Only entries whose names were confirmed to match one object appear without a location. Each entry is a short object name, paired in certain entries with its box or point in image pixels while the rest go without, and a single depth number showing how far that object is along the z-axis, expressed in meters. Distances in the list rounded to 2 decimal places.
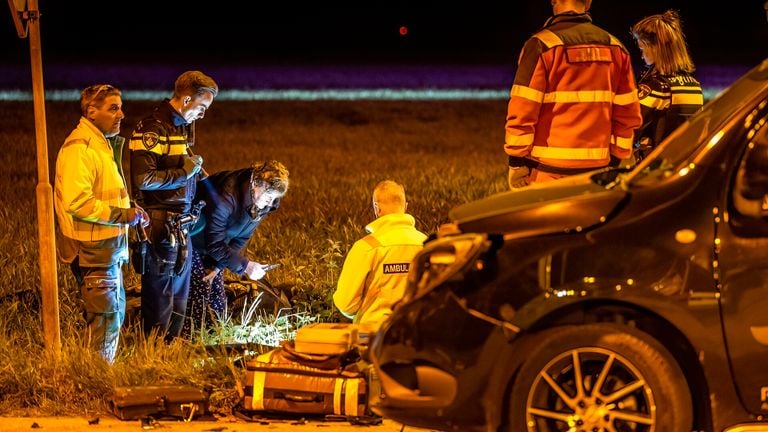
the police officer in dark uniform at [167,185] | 14.70
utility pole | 13.55
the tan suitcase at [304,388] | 12.46
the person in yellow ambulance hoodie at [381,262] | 13.28
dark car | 9.89
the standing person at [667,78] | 16.06
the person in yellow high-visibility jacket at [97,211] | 13.84
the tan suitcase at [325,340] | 12.71
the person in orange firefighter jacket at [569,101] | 13.43
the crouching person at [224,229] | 15.80
